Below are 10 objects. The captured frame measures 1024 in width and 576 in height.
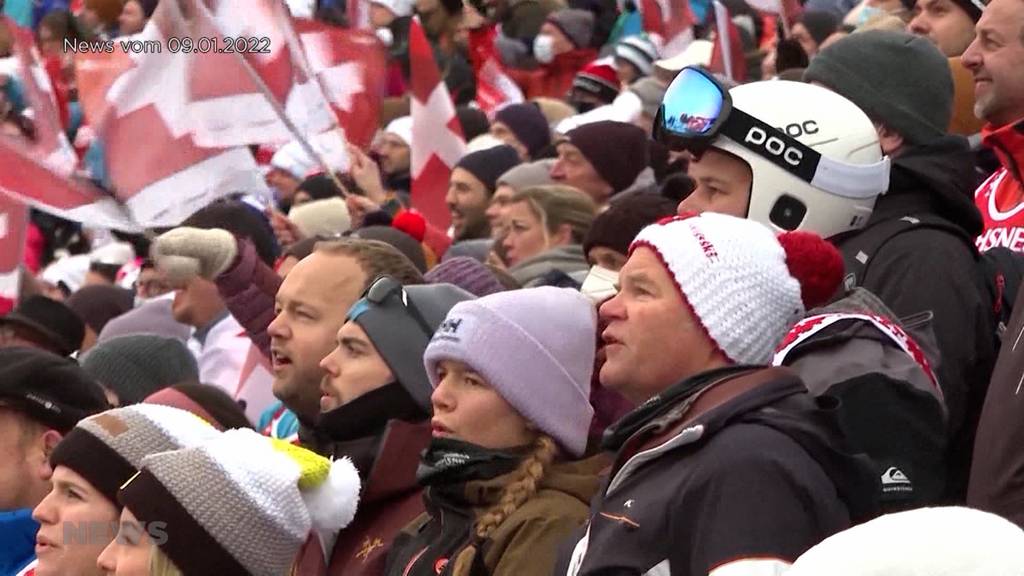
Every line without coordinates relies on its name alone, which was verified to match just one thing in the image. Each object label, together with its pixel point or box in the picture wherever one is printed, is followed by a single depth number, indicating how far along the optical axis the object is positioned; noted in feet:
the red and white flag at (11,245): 57.62
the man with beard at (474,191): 67.92
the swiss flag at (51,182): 54.75
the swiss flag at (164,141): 54.49
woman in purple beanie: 30.09
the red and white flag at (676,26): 81.76
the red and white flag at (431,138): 70.90
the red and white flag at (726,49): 69.51
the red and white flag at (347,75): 61.52
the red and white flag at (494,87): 95.55
